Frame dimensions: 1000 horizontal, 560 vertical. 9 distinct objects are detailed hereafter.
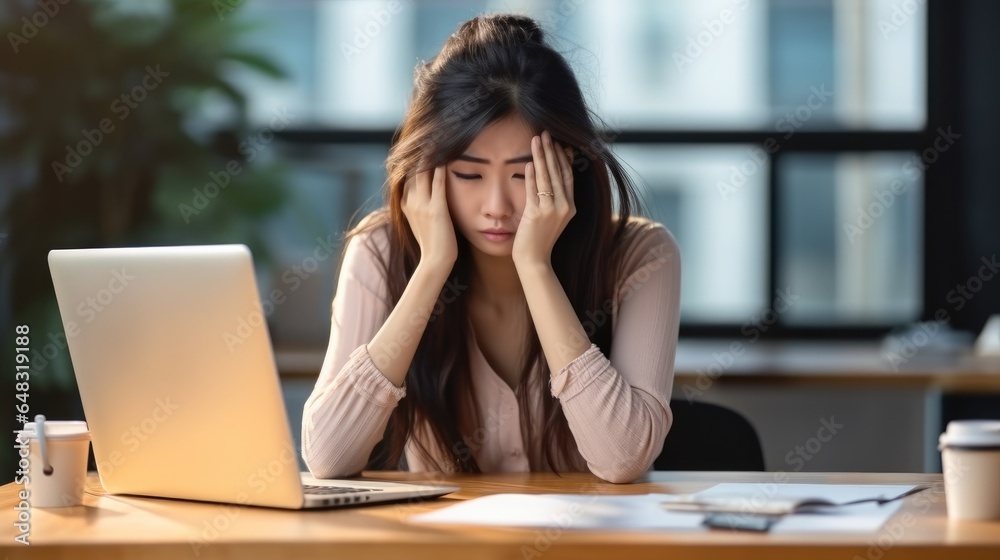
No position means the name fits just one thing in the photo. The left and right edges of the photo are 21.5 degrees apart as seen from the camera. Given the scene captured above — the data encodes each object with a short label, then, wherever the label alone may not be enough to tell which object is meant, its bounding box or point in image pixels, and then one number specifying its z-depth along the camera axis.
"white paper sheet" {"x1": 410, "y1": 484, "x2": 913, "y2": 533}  2.52
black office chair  3.09
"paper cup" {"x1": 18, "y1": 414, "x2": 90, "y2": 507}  2.66
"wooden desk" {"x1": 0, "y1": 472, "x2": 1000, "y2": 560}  2.44
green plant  4.42
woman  2.91
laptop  2.56
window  5.26
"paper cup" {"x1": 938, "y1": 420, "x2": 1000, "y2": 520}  2.54
